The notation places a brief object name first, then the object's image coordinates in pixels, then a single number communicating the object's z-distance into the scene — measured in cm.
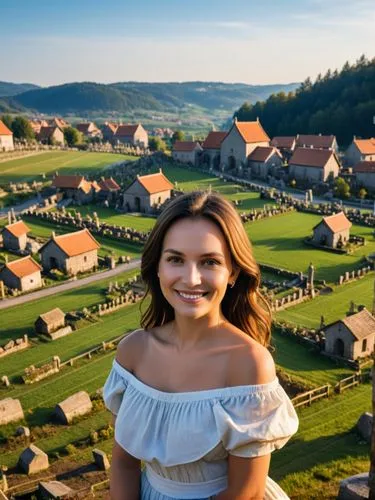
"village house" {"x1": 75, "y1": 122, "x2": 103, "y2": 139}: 12923
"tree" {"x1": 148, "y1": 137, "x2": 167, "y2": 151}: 9964
